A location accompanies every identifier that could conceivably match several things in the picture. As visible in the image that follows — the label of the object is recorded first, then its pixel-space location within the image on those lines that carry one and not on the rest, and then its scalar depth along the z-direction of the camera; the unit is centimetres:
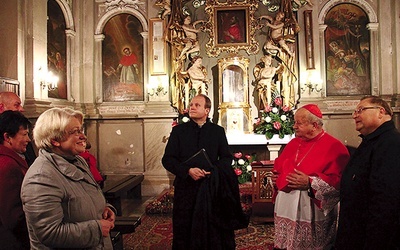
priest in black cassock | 324
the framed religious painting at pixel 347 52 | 889
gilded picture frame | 902
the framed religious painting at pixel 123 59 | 920
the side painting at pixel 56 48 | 815
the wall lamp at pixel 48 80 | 737
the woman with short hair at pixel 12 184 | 213
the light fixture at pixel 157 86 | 891
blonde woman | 176
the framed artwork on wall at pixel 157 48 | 891
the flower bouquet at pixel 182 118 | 805
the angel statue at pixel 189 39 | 885
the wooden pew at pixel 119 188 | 516
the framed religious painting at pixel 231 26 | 906
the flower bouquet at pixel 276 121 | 800
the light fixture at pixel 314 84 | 875
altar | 799
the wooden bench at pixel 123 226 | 328
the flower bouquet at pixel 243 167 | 796
